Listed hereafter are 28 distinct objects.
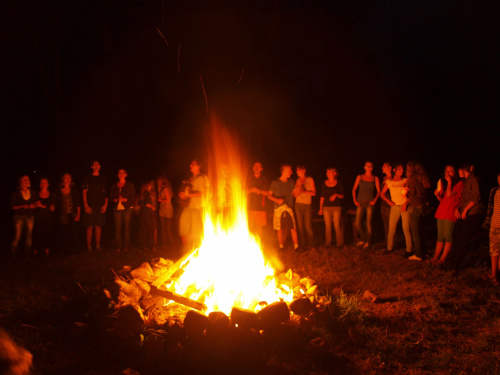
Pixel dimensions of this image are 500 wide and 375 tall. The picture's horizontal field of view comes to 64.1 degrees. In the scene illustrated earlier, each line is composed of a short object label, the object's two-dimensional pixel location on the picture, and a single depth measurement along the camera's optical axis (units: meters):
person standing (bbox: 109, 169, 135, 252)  8.88
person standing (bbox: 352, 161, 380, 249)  8.95
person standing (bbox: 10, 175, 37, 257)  8.24
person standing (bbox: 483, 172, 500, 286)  6.44
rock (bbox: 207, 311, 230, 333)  4.32
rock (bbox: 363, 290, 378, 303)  5.79
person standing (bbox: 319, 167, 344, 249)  9.03
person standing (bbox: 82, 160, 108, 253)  8.74
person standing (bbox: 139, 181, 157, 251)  9.13
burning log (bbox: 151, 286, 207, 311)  4.92
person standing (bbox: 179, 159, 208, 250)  8.56
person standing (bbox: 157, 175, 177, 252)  9.22
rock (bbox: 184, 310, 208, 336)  4.39
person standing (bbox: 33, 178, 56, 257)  8.39
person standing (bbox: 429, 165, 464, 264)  7.50
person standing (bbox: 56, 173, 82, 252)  8.80
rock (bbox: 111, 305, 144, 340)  4.40
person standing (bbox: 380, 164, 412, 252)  8.30
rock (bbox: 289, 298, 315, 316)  4.97
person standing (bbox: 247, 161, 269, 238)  8.88
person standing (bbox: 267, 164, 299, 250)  8.80
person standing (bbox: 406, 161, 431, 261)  8.00
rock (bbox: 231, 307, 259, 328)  4.48
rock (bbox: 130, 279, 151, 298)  5.46
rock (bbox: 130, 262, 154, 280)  5.95
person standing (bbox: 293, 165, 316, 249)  9.05
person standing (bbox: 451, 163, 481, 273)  6.92
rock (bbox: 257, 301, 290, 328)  4.49
